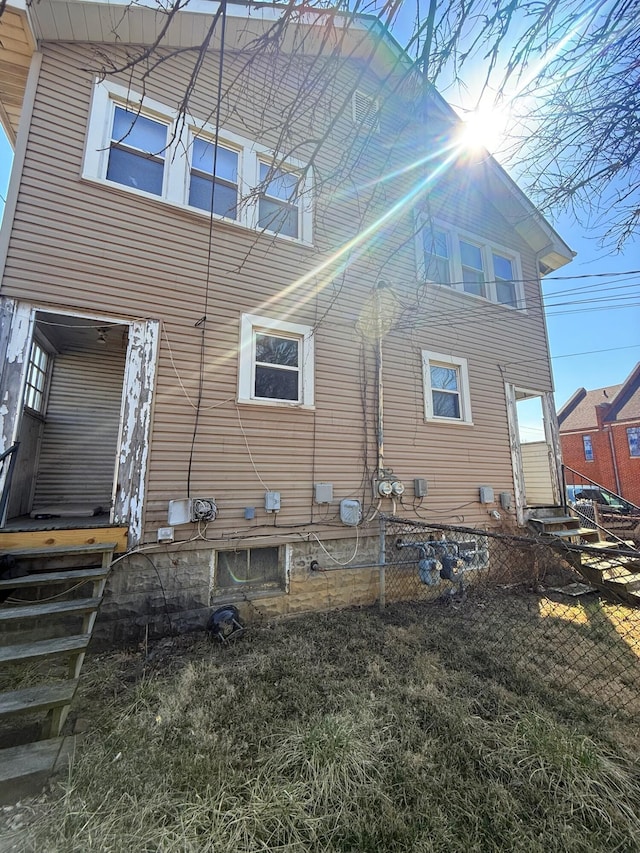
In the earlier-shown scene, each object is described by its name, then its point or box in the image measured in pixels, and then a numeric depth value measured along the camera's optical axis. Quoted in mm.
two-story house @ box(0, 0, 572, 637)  3926
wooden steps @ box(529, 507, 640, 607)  4766
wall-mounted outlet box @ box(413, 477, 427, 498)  5754
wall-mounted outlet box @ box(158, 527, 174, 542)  3937
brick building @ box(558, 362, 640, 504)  18703
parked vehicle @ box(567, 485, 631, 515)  14200
